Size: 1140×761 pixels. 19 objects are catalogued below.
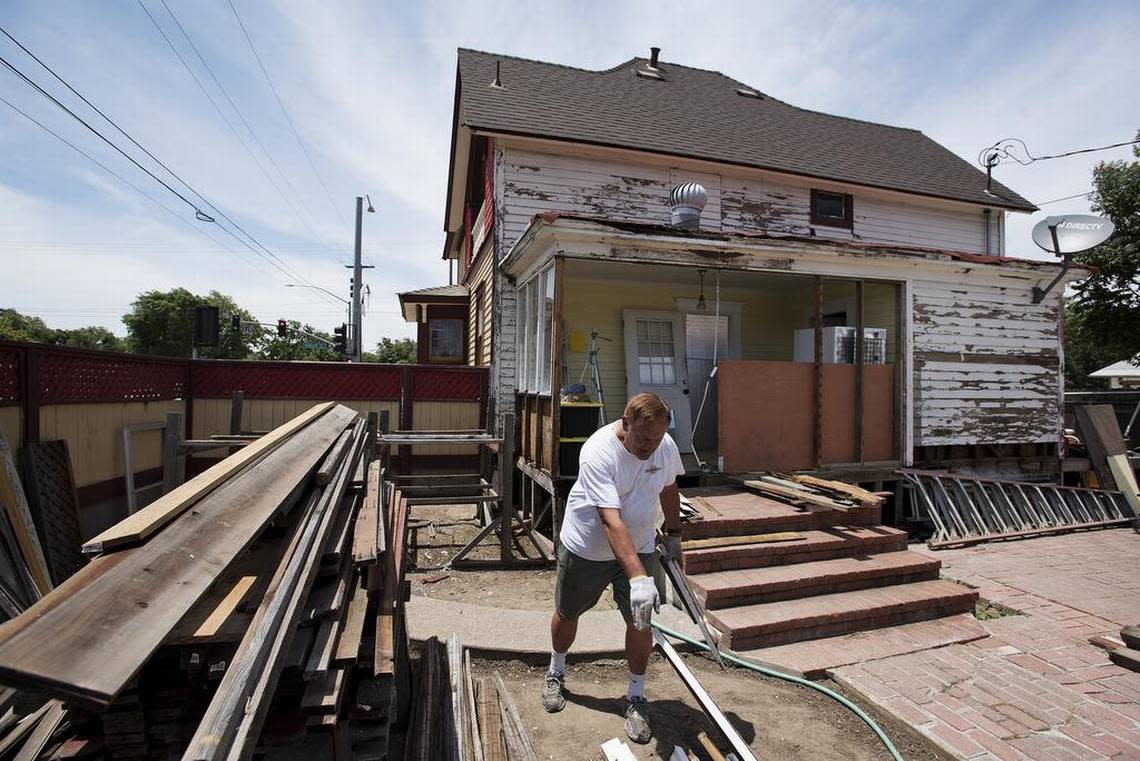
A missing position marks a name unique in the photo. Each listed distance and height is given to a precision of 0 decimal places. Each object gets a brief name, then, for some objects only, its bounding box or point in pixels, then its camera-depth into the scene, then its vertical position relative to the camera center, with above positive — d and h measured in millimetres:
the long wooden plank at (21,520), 4094 -1016
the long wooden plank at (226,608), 1652 -701
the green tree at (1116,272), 15992 +3737
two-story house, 7109 +1598
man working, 2900 -737
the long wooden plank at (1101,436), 9284 -556
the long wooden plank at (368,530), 2449 -731
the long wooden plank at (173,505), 1630 -430
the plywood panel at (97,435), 5117 -526
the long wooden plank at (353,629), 1867 -888
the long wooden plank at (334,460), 3242 -487
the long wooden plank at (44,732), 1753 -1141
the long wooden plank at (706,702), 2645 -1573
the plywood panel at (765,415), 7070 -243
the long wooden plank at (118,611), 1083 -527
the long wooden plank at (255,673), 1217 -728
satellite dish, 7984 +2418
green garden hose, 3045 -1841
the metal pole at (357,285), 20656 +3813
